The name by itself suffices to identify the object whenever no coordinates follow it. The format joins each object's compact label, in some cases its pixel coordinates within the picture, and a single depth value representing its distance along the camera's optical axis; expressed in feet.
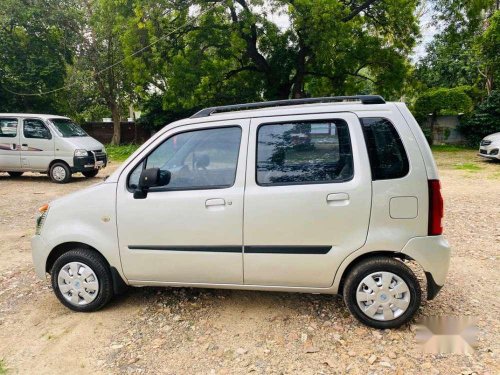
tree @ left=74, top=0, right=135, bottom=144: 66.69
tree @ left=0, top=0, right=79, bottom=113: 60.64
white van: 34.50
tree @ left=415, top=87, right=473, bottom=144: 59.93
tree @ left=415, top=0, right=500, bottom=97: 52.60
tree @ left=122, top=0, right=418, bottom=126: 47.11
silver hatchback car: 9.80
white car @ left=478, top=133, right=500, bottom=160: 40.70
